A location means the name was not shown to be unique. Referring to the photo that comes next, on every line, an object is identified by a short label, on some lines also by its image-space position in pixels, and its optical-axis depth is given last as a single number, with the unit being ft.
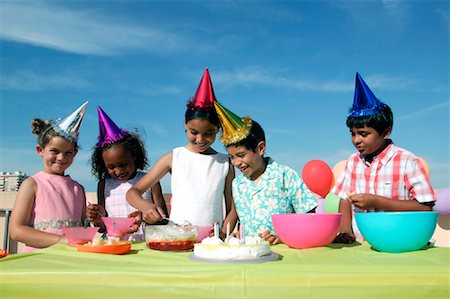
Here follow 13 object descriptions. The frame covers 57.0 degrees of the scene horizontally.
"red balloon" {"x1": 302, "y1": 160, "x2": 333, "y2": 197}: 17.52
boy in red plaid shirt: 6.91
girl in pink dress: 6.98
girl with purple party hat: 8.60
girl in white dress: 7.63
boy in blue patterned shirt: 6.78
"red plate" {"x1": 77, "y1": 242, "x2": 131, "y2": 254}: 4.76
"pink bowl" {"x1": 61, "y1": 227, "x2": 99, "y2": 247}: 5.45
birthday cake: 4.09
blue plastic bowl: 4.65
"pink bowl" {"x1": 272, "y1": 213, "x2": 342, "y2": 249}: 4.94
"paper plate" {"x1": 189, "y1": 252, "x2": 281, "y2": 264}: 4.01
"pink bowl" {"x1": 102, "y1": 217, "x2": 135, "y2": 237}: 5.81
